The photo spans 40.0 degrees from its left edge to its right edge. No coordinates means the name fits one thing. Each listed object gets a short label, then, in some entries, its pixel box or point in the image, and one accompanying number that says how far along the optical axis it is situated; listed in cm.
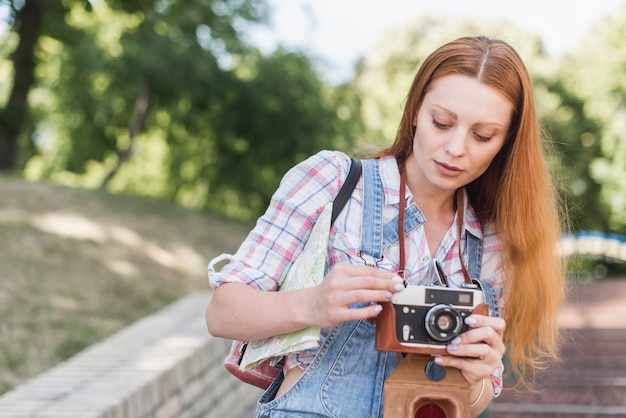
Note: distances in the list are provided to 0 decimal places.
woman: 168
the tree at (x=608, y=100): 2106
